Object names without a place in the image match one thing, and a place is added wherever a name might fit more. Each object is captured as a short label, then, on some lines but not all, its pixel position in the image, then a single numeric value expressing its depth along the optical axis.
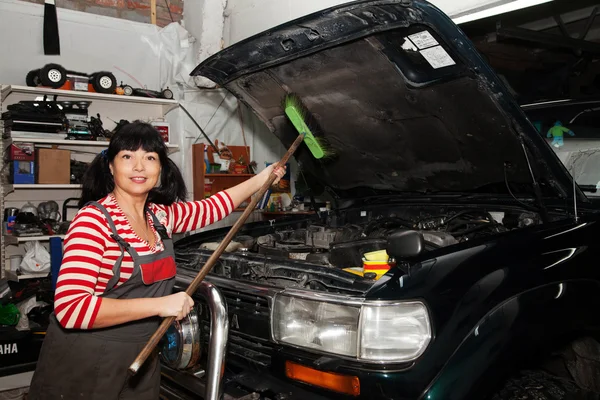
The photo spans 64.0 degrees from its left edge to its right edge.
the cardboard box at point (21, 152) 4.57
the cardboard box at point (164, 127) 5.44
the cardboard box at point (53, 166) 4.68
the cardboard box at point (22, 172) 4.59
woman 1.50
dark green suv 1.50
